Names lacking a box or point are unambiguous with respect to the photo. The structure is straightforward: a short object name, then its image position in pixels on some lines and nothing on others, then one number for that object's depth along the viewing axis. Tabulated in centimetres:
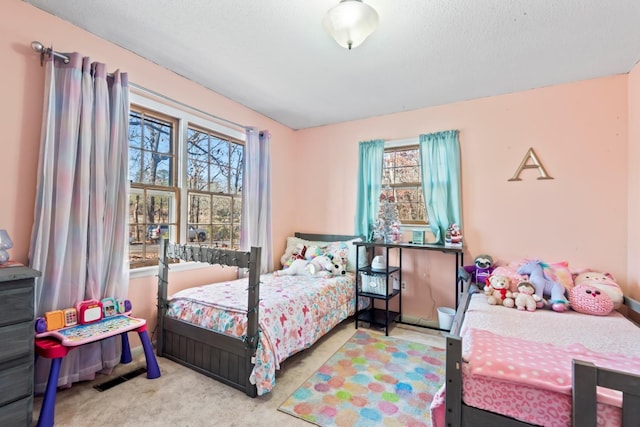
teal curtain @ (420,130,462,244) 322
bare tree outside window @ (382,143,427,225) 354
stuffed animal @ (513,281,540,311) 226
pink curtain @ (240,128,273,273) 340
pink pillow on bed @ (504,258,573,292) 248
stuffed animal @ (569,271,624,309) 226
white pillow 355
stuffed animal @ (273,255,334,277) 334
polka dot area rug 178
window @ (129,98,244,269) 259
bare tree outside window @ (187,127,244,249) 302
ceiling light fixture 166
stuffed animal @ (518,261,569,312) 226
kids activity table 163
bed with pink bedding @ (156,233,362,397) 198
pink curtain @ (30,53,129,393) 191
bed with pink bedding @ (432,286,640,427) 110
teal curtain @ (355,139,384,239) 365
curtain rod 191
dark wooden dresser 145
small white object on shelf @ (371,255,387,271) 324
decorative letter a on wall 287
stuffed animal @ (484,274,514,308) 236
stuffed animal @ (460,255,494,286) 289
